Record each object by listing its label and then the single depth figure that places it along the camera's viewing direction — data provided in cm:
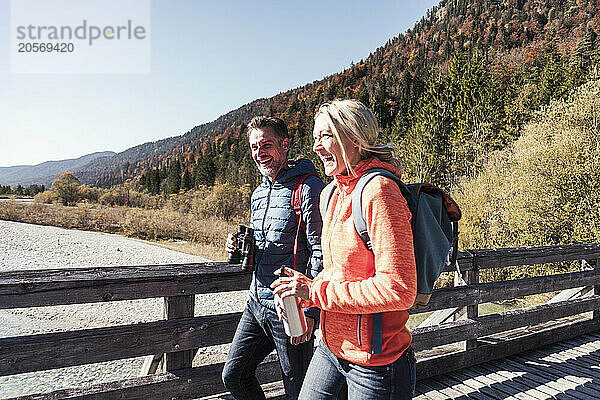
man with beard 199
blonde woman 129
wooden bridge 213
